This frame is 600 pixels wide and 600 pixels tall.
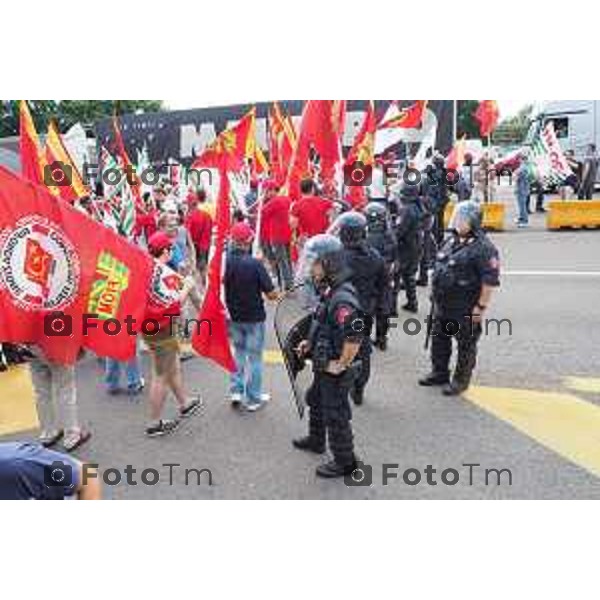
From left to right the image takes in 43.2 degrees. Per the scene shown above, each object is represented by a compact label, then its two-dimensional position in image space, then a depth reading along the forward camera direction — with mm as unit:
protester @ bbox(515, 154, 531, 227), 18500
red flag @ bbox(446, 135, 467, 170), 15367
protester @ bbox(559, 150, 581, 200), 21414
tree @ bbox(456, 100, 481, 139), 40394
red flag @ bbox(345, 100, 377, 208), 11445
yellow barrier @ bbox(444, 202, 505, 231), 18250
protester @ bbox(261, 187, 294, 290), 10680
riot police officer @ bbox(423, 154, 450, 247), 12203
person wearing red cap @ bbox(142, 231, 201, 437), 5953
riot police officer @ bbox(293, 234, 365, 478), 5000
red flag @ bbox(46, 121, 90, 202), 9273
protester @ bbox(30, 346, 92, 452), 5949
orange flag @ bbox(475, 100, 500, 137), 19969
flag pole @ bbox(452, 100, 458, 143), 21253
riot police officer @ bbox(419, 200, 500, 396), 6613
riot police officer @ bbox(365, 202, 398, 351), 8250
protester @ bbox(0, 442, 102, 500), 2932
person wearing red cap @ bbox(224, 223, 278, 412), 6285
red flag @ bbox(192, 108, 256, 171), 9305
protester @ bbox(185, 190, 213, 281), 9977
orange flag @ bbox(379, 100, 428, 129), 12406
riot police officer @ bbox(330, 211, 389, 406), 6703
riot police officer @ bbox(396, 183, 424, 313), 9727
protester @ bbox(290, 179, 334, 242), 10367
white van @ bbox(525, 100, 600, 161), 25828
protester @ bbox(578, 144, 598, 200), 20594
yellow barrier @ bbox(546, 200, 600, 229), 17547
